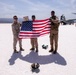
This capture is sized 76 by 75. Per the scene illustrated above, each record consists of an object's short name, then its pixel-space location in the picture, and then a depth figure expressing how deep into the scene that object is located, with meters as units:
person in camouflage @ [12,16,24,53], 4.14
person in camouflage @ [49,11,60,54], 3.97
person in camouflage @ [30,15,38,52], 4.13
